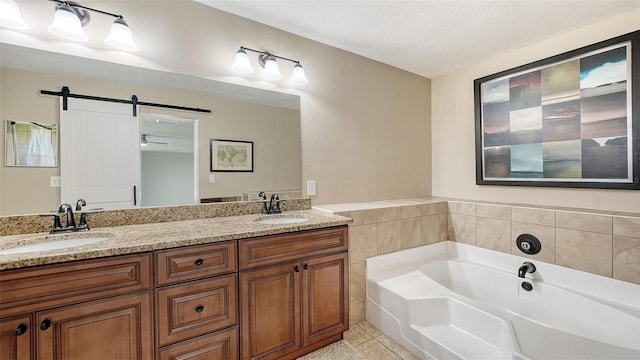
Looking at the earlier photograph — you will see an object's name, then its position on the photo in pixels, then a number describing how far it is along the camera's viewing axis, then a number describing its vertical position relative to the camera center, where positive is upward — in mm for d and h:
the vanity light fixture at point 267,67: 1885 +864
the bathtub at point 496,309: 1489 -896
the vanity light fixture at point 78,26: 1378 +864
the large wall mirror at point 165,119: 1373 +420
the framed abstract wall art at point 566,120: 1866 +470
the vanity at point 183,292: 1013 -527
